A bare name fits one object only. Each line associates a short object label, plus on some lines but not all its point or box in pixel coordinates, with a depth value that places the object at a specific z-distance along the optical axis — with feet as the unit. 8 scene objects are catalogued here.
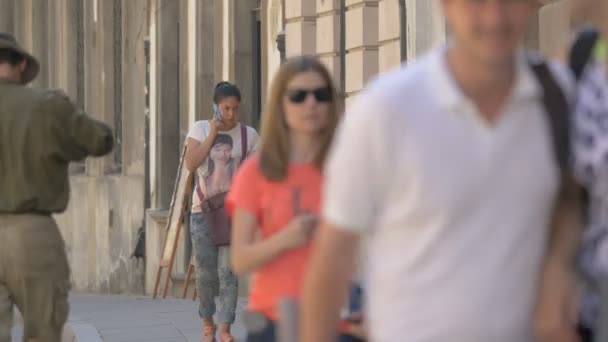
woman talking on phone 75.56
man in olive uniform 53.36
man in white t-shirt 23.43
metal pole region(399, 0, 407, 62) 100.17
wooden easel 125.29
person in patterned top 24.21
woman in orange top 34.65
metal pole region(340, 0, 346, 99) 109.50
